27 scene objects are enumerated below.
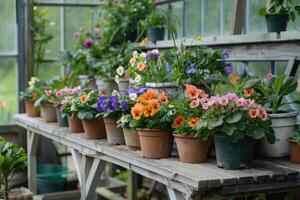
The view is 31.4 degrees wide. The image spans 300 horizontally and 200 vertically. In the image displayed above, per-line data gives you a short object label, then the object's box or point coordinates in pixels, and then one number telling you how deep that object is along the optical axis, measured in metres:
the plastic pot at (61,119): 4.07
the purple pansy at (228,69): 3.34
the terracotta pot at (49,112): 4.36
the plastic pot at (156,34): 4.50
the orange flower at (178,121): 2.71
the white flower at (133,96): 3.09
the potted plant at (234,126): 2.47
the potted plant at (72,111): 3.59
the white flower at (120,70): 3.53
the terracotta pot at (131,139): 3.03
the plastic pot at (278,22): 3.16
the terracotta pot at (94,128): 3.46
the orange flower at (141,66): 3.22
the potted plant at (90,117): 3.40
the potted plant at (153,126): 2.78
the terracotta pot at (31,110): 4.76
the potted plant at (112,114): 3.12
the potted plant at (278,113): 2.72
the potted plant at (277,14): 3.15
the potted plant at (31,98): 4.72
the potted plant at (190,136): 2.64
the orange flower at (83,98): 3.41
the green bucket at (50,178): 5.07
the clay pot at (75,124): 3.75
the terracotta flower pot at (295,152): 2.66
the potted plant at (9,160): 3.49
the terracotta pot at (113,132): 3.22
